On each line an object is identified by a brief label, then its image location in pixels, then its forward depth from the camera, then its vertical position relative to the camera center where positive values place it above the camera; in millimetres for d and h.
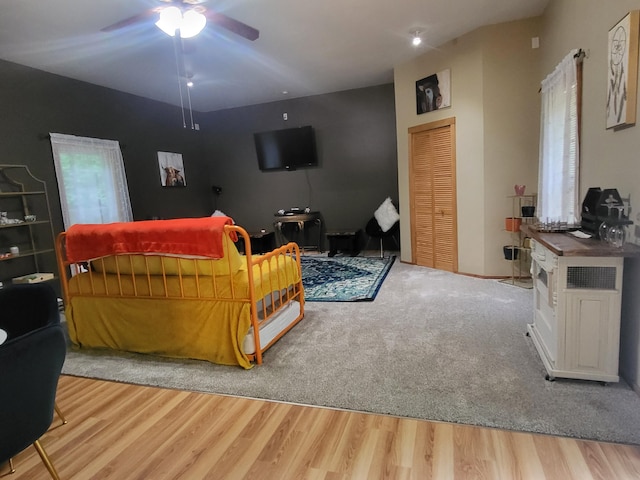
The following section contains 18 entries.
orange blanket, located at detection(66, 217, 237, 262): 2473 -282
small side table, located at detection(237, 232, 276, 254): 6562 -934
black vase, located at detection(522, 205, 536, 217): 3883 -410
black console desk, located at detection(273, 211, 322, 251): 6410 -635
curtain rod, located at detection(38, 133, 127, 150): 4297 +836
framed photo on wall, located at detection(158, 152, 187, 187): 6168 +490
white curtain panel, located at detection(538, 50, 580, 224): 2891 +210
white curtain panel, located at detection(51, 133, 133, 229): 4508 +307
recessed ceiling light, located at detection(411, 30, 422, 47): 4043 +1619
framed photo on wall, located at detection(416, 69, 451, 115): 4500 +1122
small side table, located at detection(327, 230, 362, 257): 6228 -992
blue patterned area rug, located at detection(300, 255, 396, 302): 4051 -1215
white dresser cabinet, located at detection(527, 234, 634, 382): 1983 -799
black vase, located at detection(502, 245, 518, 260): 4102 -890
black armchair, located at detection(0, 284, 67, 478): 1154 -607
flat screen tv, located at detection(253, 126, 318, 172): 6523 +758
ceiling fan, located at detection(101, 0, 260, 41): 2555 +1313
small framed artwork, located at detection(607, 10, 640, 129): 2014 +556
